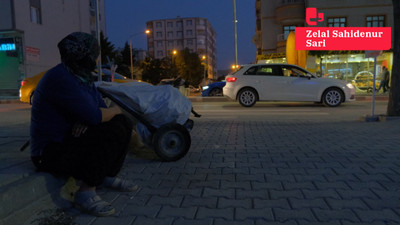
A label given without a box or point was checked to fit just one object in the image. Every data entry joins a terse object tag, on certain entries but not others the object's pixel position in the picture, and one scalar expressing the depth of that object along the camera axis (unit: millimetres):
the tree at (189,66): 63694
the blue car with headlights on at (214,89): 19406
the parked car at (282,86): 12125
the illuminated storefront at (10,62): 24141
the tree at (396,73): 7684
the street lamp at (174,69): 53625
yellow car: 13203
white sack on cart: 3688
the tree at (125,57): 48862
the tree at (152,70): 42594
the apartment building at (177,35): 116062
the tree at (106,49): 41194
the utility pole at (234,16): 27281
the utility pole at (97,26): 17056
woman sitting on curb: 2467
